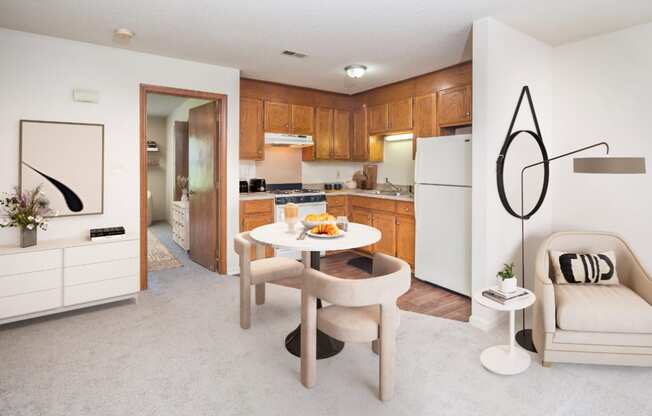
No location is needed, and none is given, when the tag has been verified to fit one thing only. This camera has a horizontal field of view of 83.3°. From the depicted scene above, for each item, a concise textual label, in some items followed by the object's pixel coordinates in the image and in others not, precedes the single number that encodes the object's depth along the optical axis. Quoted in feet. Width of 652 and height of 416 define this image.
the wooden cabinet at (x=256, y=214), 14.65
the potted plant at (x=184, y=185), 18.52
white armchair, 7.42
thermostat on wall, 11.11
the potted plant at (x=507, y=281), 7.82
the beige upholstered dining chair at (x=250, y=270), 9.34
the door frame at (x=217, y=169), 12.37
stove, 15.51
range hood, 16.14
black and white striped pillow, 8.80
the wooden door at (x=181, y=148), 20.22
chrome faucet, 17.37
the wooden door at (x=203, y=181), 14.43
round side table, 7.52
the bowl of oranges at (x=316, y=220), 8.60
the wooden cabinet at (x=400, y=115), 15.51
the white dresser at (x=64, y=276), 9.45
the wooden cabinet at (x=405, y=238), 14.33
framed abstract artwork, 10.54
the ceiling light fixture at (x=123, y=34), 10.12
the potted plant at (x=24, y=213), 9.82
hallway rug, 15.51
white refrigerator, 11.71
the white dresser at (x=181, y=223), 17.92
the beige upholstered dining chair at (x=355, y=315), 6.28
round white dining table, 7.27
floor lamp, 7.55
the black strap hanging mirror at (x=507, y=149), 9.73
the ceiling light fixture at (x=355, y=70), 13.65
